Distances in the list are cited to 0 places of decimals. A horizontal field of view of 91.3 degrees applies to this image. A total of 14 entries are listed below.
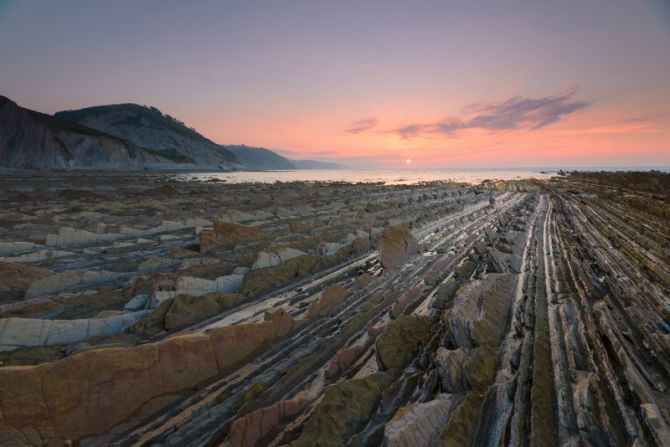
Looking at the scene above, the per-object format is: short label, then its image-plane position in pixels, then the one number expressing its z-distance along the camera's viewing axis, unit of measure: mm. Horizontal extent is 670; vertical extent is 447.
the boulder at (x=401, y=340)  6512
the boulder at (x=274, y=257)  12445
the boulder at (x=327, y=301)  9117
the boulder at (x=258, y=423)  4656
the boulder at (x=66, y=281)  10349
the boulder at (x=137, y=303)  9109
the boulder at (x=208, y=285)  9914
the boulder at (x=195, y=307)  8407
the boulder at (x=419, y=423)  4176
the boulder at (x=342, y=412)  4555
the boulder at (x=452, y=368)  5316
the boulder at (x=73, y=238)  16312
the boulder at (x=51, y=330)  7145
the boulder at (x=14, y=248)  14522
